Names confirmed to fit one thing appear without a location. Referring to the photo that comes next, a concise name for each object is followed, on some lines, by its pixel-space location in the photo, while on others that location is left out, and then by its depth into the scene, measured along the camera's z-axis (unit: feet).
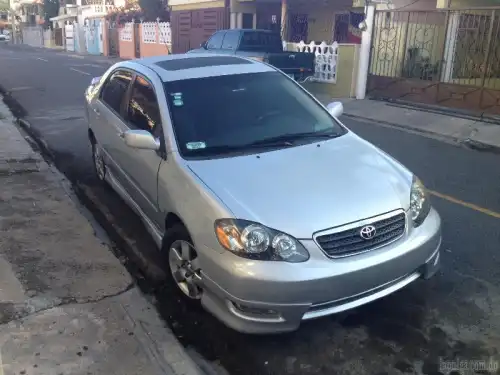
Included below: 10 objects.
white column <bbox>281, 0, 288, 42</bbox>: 59.77
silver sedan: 9.70
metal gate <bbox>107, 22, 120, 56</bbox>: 114.11
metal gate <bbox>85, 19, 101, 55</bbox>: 127.46
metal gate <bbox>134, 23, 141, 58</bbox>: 100.28
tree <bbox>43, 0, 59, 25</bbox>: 176.45
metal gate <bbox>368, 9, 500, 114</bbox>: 36.32
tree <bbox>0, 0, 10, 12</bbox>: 259.19
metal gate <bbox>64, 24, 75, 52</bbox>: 148.36
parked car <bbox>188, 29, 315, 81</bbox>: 42.88
